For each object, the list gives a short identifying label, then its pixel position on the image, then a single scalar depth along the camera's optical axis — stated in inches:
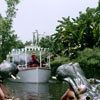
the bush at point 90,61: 965.2
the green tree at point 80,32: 1073.5
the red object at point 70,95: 227.0
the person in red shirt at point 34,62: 905.9
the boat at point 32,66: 927.8
